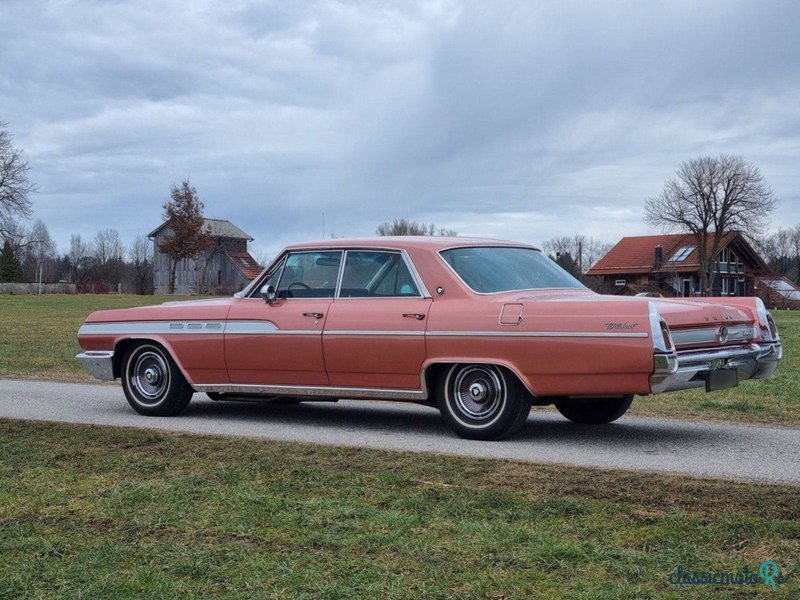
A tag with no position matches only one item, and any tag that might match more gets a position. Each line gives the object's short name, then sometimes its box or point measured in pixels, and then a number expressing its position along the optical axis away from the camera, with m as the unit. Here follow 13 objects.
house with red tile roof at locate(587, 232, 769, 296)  88.25
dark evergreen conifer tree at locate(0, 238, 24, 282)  102.19
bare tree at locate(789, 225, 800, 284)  129.88
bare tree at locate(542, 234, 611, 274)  108.35
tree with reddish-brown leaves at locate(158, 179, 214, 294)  86.00
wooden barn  91.49
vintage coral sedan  7.04
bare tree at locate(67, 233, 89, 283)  122.66
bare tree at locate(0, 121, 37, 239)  64.94
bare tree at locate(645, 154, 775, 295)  83.38
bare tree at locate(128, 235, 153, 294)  96.62
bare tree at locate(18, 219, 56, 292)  121.88
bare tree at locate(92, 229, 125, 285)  111.05
